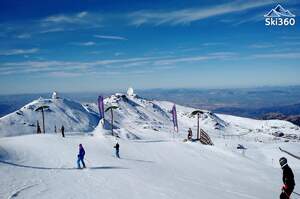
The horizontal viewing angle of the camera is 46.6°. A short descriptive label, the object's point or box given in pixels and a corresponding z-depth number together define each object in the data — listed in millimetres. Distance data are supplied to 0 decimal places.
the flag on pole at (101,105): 58219
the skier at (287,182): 13336
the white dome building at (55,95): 133325
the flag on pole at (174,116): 65125
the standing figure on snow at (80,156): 25531
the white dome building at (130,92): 188700
